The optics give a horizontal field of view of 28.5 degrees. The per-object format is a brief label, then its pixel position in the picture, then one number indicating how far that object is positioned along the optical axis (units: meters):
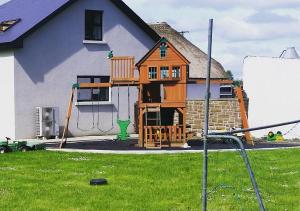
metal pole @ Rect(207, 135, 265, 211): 7.73
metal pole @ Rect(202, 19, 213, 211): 8.02
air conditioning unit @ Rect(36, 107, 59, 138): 27.36
